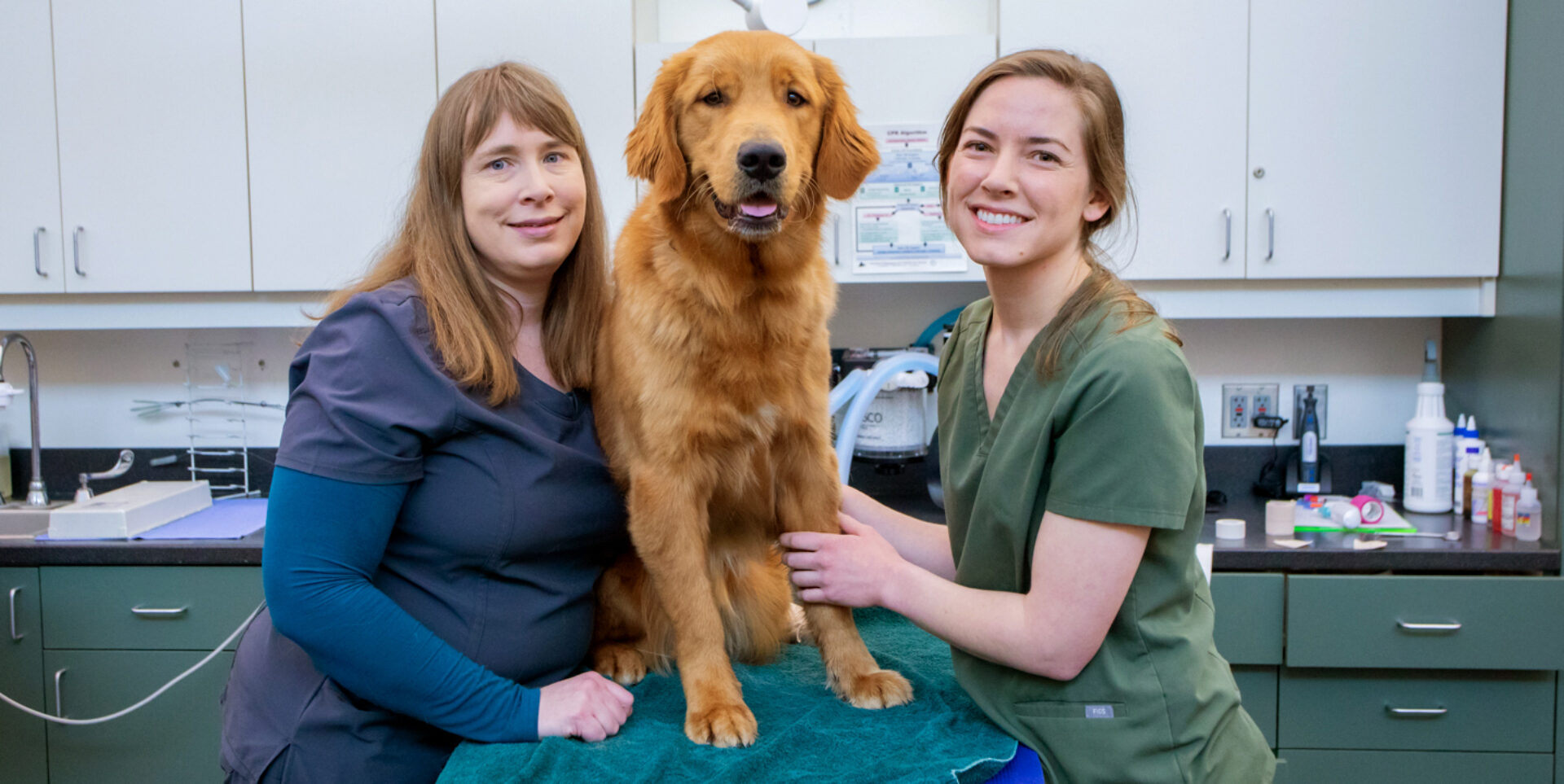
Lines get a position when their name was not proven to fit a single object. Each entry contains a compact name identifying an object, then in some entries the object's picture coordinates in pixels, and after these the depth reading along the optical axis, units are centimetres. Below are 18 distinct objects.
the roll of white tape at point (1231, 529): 231
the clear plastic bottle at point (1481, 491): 245
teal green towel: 103
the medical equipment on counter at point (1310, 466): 279
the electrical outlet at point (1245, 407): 295
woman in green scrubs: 99
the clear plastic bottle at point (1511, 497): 234
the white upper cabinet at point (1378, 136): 241
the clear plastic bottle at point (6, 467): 292
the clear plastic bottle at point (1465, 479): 253
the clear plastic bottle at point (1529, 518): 229
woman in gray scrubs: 107
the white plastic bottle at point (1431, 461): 258
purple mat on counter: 245
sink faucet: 258
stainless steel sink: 256
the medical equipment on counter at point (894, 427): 273
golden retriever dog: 127
